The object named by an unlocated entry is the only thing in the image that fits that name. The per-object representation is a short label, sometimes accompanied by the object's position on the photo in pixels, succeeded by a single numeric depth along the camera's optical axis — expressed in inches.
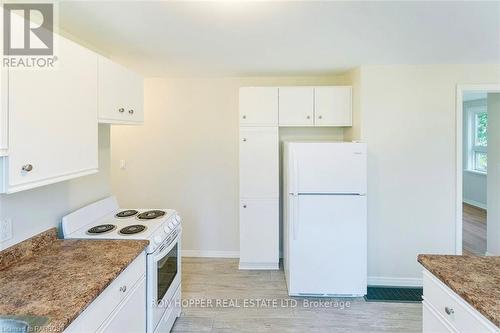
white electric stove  78.9
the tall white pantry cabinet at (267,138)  136.1
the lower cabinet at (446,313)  46.1
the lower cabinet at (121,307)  50.5
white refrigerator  114.9
